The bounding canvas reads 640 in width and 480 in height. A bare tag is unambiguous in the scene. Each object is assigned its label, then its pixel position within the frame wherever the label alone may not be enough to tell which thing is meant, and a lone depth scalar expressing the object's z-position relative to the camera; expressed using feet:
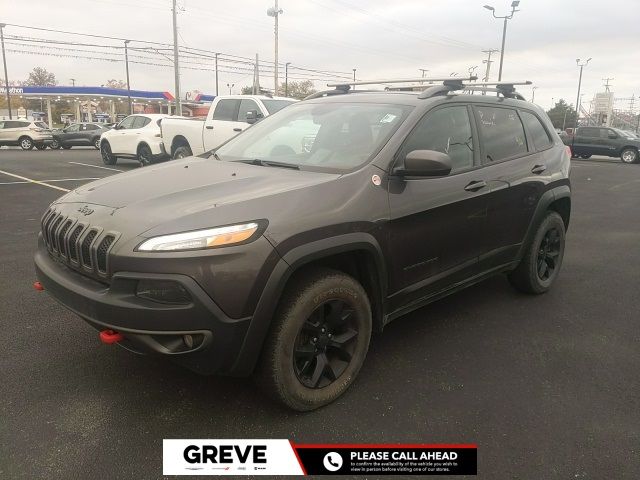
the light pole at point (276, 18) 123.44
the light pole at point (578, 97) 203.10
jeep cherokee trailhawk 7.45
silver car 87.40
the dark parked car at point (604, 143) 80.41
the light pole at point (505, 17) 100.08
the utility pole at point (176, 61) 105.40
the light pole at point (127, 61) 151.29
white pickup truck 35.53
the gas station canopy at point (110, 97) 183.73
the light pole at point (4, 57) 146.61
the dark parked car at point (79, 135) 88.22
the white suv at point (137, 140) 47.52
